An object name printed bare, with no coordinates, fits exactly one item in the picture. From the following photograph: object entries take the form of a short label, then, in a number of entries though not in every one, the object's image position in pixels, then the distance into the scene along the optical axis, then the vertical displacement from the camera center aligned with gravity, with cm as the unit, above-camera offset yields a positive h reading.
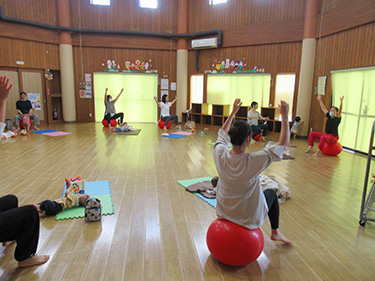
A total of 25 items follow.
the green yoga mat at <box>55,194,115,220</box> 309 -139
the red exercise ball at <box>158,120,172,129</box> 968 -114
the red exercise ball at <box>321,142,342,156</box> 624 -120
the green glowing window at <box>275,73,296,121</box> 893 +21
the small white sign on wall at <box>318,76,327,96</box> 775 +26
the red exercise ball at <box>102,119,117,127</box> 977 -115
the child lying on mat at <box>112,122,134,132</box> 898 -123
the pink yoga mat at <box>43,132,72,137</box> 800 -131
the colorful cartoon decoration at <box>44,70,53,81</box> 1004 +48
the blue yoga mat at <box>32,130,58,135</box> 843 -130
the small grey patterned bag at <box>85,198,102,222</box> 297 -128
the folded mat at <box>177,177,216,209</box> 353 -137
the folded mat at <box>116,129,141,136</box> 857 -132
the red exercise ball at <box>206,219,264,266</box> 216 -118
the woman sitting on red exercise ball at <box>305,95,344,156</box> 609 -71
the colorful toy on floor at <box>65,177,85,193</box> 349 -120
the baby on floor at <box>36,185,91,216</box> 308 -130
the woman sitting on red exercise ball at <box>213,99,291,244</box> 199 -59
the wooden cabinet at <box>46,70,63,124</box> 1041 -43
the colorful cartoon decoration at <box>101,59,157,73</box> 1084 +96
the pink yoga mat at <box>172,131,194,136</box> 904 -134
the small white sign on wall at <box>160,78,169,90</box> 1129 +29
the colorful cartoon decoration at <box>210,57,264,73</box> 988 +96
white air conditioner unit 1015 +179
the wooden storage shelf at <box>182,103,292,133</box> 920 -79
